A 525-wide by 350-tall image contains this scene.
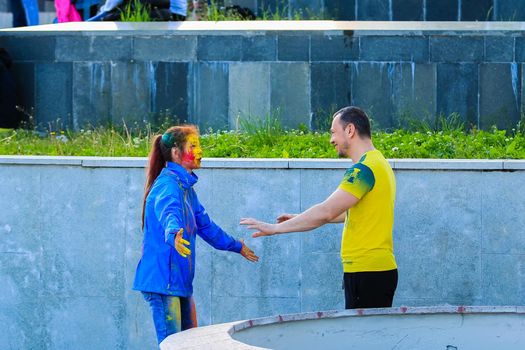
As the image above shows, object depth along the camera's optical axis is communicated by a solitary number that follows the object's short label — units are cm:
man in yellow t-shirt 1087
